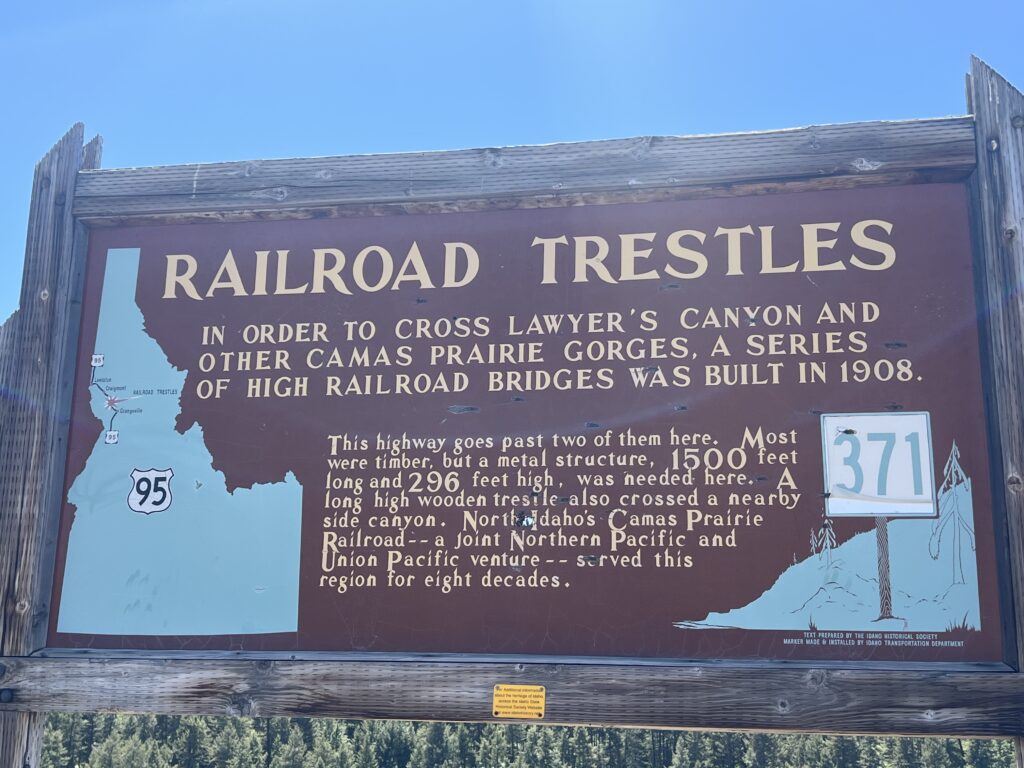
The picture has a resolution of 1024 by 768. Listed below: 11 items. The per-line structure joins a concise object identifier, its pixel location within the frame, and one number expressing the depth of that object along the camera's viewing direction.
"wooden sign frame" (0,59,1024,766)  3.72
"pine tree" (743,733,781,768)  40.34
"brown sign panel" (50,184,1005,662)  3.85
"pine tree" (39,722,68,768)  35.81
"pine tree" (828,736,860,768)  38.22
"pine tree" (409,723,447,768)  39.54
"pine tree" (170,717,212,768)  38.66
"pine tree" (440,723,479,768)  40.44
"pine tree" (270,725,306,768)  37.66
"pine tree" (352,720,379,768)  38.94
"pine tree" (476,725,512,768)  39.81
